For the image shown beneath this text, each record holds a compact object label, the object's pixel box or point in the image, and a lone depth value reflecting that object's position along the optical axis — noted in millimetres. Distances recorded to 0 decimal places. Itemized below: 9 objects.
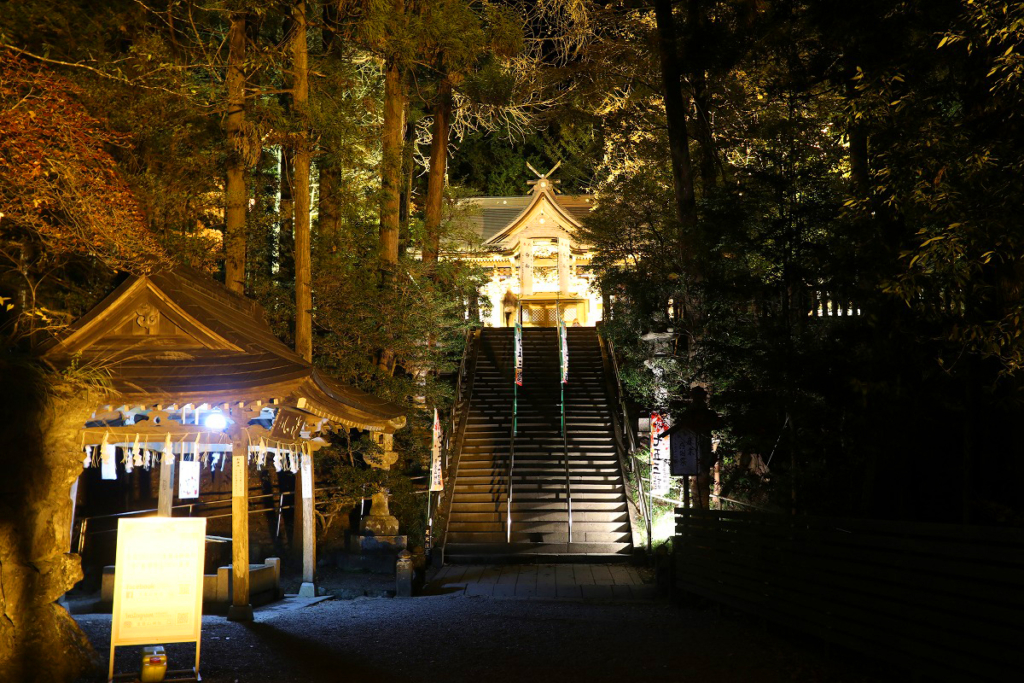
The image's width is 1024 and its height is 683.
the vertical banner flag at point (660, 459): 15691
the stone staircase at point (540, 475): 15000
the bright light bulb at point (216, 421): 9117
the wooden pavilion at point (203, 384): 7598
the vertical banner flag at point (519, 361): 21094
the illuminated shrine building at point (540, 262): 29297
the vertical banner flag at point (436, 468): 14375
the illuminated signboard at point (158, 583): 5992
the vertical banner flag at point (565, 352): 21109
